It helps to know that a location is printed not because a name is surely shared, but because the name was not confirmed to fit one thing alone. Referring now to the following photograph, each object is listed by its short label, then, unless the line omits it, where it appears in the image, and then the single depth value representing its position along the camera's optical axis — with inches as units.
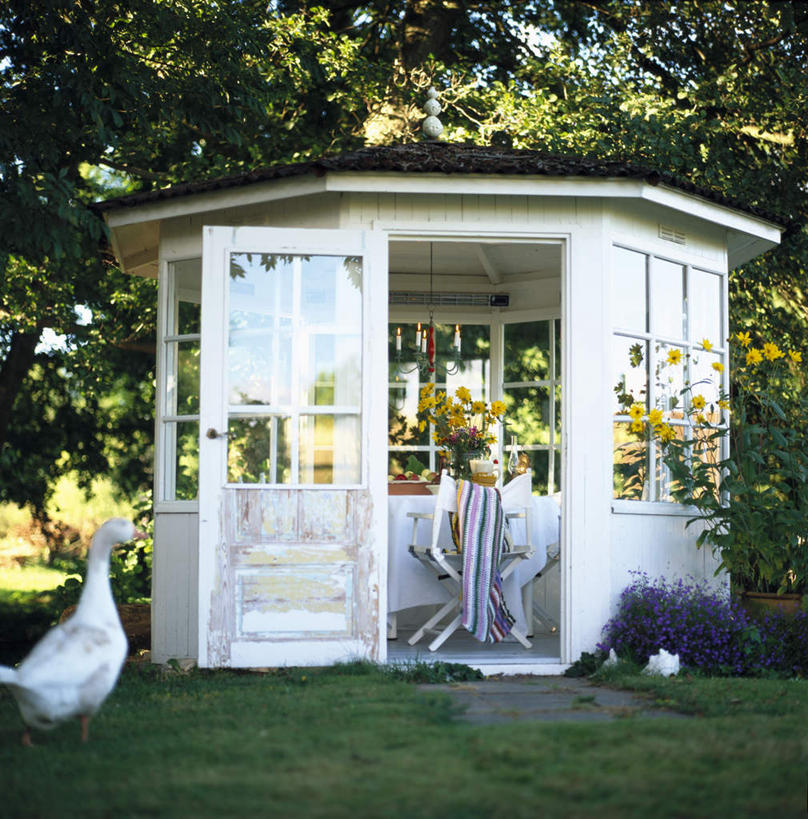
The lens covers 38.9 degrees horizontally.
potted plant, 255.1
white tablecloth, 281.0
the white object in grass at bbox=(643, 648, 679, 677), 229.9
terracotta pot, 262.7
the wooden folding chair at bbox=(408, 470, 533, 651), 260.2
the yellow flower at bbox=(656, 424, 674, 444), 258.2
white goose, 155.6
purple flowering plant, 240.2
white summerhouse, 237.3
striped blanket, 256.7
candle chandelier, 343.0
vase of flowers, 296.0
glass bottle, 358.9
